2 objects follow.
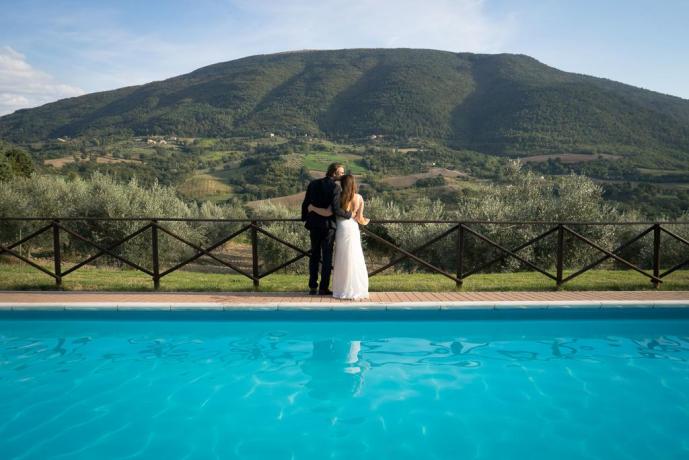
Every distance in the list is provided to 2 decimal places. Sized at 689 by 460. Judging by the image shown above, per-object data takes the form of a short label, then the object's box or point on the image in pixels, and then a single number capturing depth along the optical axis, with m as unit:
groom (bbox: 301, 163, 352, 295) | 6.47
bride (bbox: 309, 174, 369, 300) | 6.49
